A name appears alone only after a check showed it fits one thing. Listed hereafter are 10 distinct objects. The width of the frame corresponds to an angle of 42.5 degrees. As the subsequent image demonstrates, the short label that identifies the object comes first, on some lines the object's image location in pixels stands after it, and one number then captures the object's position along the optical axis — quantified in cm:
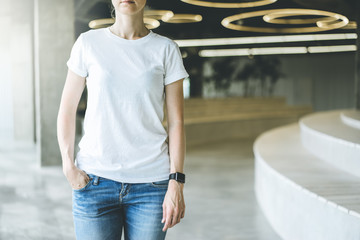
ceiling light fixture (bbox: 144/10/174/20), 832
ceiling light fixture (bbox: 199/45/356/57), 1888
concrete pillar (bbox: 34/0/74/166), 799
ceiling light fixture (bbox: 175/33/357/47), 1490
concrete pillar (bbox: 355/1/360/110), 854
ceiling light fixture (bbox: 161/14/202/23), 880
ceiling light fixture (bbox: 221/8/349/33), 753
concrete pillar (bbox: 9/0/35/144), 1223
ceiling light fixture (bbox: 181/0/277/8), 777
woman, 142
